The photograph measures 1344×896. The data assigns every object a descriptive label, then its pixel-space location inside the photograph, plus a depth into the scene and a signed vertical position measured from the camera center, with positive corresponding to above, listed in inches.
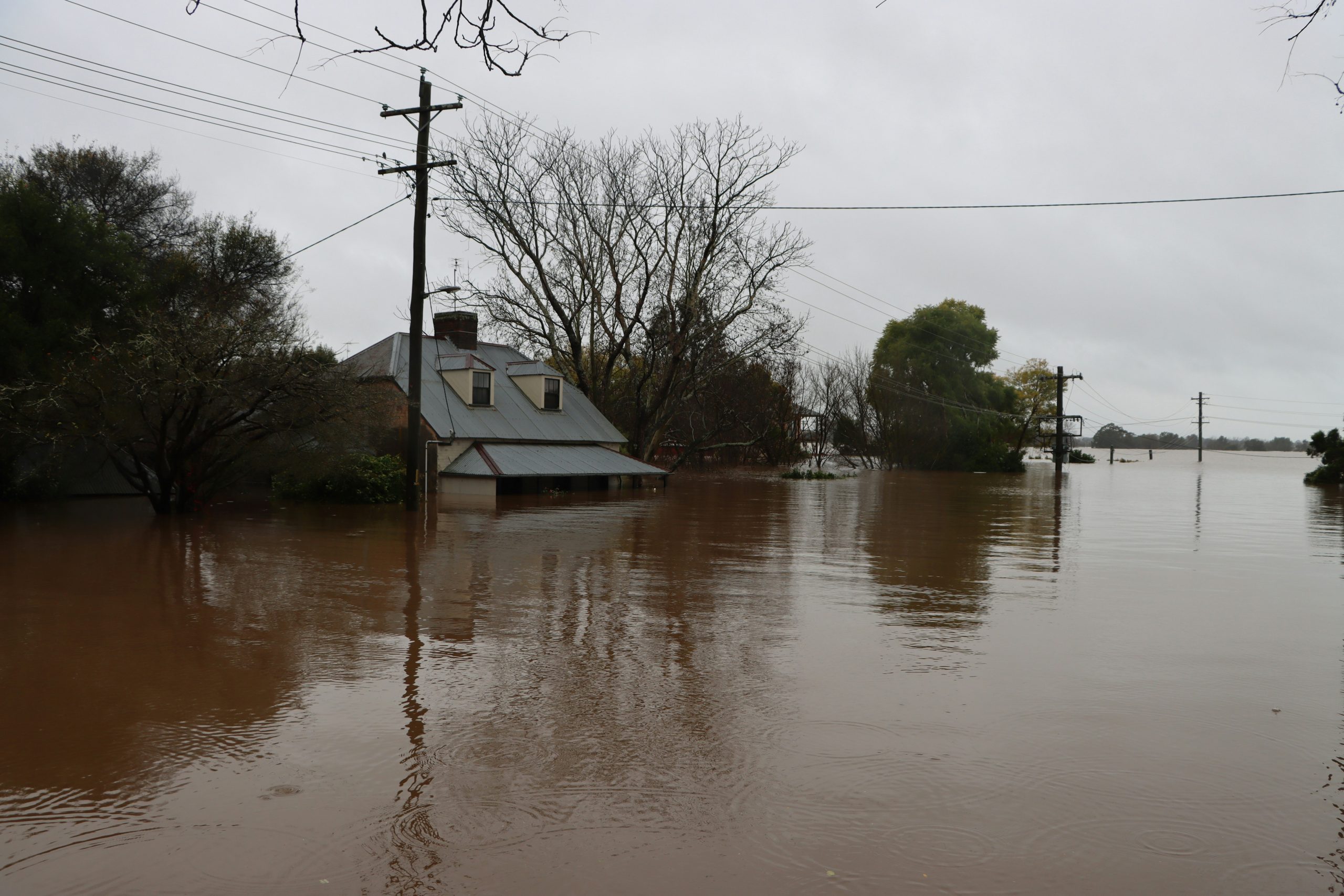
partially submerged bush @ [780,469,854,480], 1952.5 -39.3
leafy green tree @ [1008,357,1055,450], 3410.4 +232.0
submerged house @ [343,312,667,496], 1206.9 +36.4
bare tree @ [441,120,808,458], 1546.5 +283.4
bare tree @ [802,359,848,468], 2608.3 +136.5
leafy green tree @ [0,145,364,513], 765.3 +57.2
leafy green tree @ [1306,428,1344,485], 2004.2 +16.4
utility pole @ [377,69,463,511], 898.7 +158.8
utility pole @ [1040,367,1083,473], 2928.2 +125.7
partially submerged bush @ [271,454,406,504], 1051.3 -40.0
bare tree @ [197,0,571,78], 180.9 +78.1
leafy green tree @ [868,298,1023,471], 2812.5 +192.4
